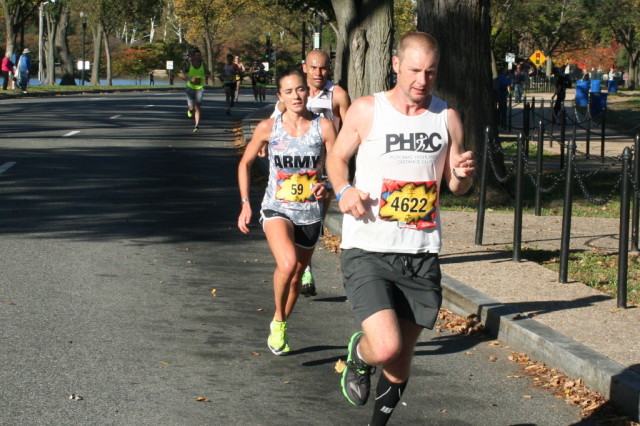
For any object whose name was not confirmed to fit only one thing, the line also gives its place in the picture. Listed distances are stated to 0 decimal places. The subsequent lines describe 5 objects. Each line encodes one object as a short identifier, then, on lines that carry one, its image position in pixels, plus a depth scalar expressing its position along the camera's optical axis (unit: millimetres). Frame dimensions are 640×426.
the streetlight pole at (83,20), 68312
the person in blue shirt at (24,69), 46531
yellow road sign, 65750
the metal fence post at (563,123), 21366
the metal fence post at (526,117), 25484
